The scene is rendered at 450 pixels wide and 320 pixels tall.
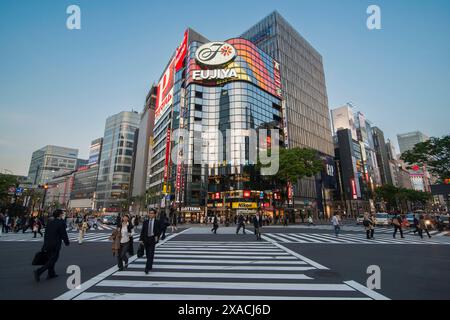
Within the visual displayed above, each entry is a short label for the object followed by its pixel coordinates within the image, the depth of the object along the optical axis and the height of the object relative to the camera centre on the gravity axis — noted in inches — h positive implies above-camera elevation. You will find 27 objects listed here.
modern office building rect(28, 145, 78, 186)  5915.4 +1380.9
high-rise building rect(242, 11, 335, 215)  2401.6 +1351.3
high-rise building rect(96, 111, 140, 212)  3714.3 +887.3
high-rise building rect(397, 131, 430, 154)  7514.8 +2418.6
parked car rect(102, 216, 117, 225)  1574.8 -47.8
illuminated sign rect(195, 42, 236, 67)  2079.2 +1435.3
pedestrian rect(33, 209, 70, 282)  232.8 -27.3
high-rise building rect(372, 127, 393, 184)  4313.5 +1037.0
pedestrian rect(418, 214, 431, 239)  653.3 -36.0
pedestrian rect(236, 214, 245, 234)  754.2 -30.2
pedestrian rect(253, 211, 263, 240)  575.2 -28.1
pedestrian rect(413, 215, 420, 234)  657.8 -34.7
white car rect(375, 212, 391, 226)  1157.5 -43.0
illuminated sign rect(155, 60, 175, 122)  2624.5 +1490.1
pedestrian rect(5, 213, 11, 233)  850.8 -34.0
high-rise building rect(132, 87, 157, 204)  3265.3 +927.8
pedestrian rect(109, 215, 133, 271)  264.1 -31.0
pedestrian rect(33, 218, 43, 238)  684.1 -34.1
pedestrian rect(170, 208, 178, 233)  889.5 -48.2
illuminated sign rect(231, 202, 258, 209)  1872.5 +55.4
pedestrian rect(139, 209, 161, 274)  249.9 -26.8
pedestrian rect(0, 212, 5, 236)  752.0 -19.8
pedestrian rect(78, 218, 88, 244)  542.1 -40.0
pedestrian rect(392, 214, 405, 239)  634.8 -32.3
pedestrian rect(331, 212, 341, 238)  667.7 -32.6
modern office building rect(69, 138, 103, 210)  4357.8 +617.6
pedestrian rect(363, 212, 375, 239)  615.0 -40.9
